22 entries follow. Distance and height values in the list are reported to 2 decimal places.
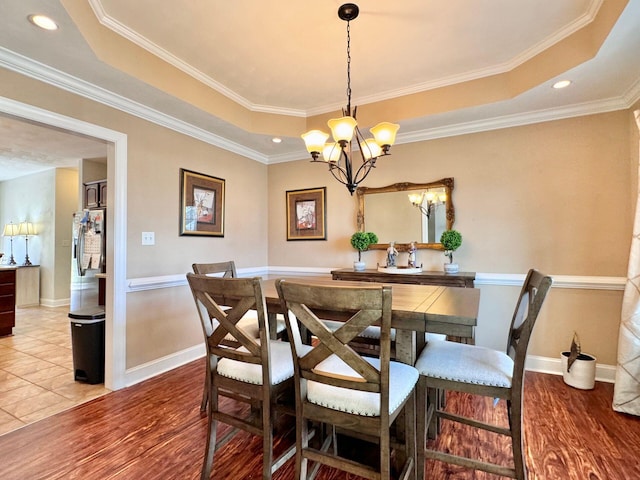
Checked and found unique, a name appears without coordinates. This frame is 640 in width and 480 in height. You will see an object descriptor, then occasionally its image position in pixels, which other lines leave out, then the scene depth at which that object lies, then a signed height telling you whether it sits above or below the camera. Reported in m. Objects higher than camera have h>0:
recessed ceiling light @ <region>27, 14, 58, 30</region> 1.72 +1.24
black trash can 2.66 -0.85
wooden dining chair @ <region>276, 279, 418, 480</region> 1.14 -0.55
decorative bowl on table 3.12 -0.27
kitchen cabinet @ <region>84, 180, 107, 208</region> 4.48 +0.73
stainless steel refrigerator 4.02 -0.13
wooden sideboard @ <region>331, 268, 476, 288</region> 2.84 -0.33
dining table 1.38 -0.32
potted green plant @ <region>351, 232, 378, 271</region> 3.56 +0.04
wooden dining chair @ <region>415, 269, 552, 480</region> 1.40 -0.63
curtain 2.18 -0.72
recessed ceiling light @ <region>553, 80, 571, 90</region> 2.40 +1.22
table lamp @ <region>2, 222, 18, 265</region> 5.82 +0.27
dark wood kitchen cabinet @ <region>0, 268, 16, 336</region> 4.05 -0.72
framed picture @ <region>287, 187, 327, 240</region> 3.97 +0.38
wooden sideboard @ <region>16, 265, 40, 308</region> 5.78 -0.76
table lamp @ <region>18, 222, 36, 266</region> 5.80 +0.29
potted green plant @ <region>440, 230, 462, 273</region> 3.09 +0.00
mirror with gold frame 3.32 +0.34
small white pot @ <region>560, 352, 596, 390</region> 2.54 -1.06
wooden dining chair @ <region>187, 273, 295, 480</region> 1.38 -0.59
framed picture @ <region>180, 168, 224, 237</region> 3.17 +0.42
